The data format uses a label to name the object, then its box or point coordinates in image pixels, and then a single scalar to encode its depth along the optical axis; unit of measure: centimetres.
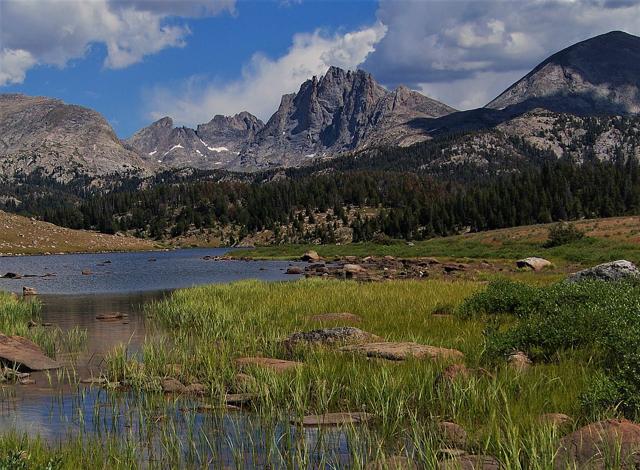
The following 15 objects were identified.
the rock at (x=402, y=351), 1627
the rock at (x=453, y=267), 6507
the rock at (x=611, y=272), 3250
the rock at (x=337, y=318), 2567
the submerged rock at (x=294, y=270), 7813
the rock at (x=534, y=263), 6109
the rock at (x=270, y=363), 1581
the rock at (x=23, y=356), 1906
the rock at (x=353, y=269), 6859
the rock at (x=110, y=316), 3306
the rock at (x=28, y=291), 5164
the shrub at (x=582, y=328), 1172
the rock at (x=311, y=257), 11406
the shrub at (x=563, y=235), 8550
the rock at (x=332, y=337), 1936
